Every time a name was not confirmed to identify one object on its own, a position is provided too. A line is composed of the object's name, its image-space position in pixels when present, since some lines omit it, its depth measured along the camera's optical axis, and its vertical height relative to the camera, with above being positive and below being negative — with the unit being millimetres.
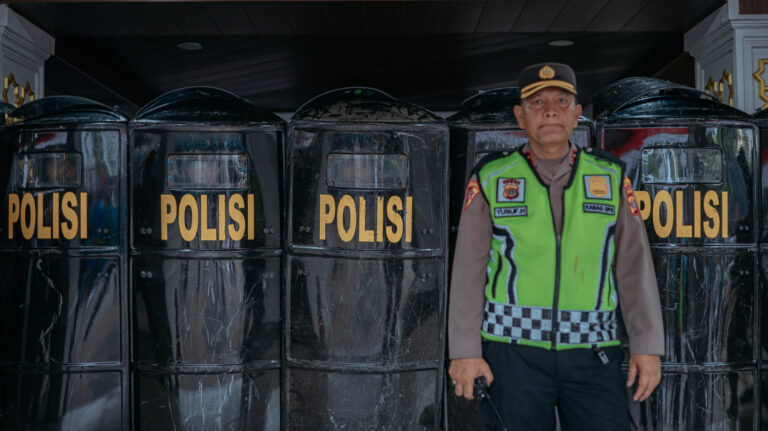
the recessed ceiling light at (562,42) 5125 +1425
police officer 1882 -174
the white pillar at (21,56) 3920 +1079
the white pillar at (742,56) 3859 +991
